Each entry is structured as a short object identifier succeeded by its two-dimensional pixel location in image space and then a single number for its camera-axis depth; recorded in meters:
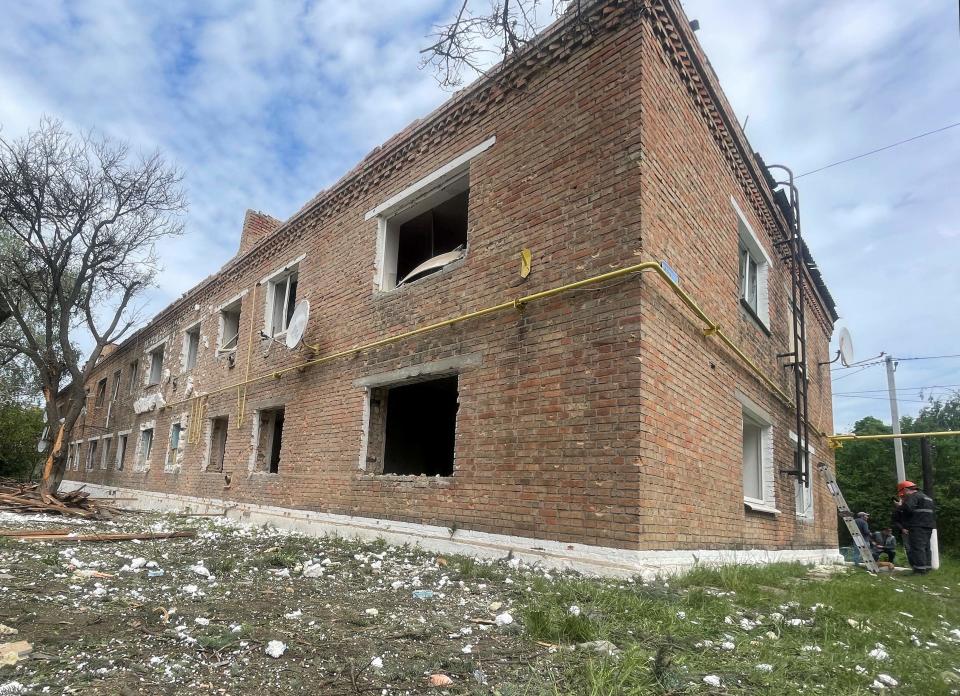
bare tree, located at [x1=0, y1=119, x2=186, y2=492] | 16.16
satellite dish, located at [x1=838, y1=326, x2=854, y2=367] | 12.26
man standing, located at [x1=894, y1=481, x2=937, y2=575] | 9.17
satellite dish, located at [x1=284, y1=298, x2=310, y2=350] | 9.29
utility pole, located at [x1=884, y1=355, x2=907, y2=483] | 14.89
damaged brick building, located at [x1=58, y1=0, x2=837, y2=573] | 5.57
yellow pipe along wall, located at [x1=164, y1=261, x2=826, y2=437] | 5.59
